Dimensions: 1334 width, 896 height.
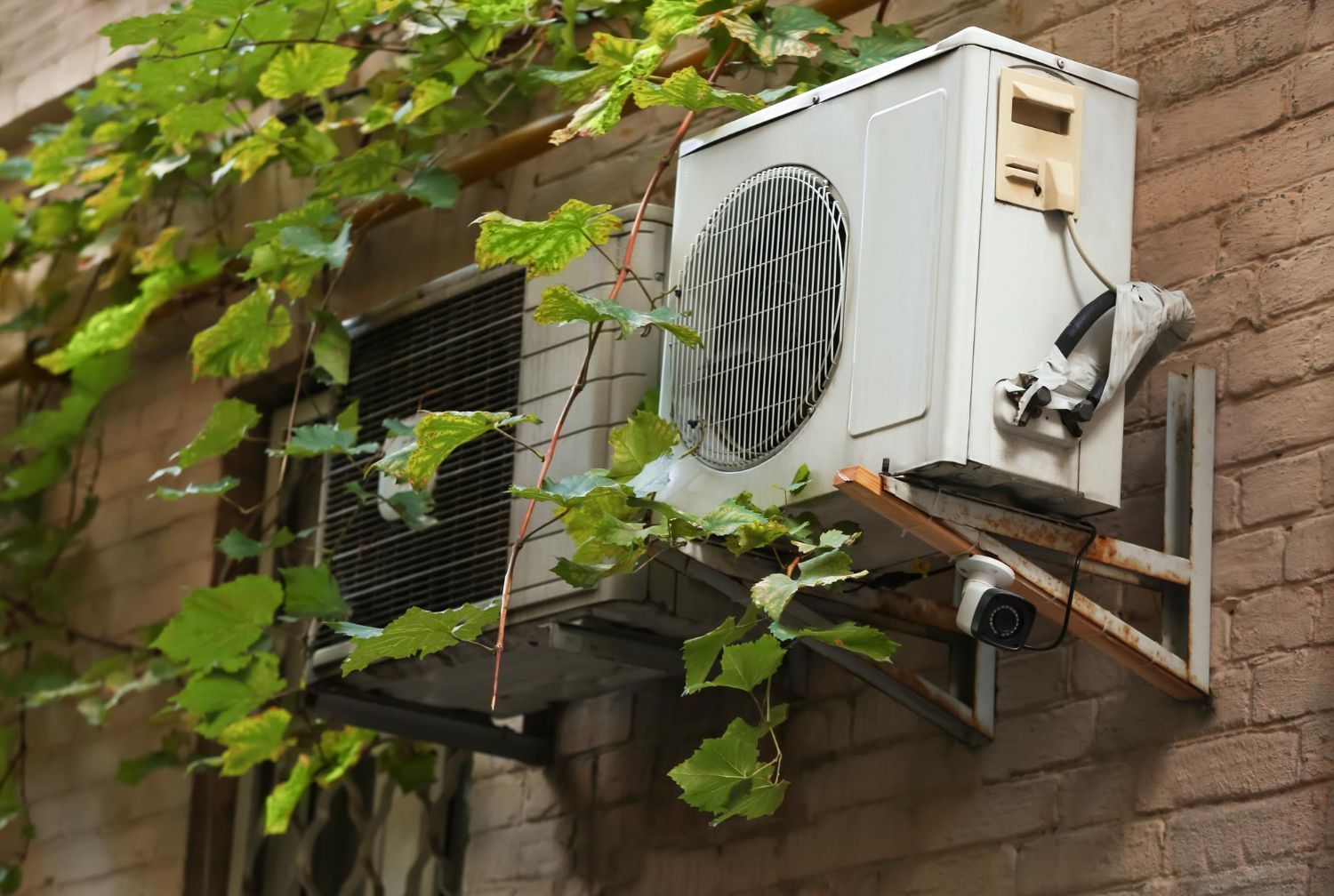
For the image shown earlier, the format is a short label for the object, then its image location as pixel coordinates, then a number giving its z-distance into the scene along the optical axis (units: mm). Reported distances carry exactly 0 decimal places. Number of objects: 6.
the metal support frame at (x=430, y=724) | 6402
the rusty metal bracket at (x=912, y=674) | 5145
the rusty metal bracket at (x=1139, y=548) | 4652
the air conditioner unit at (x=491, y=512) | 5750
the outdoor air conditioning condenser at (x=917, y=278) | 4676
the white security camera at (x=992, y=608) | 4621
